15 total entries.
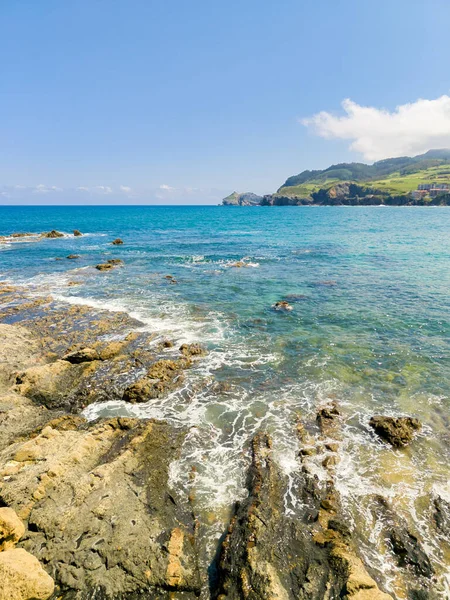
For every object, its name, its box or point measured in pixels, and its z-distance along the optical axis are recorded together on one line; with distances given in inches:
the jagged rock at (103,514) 330.0
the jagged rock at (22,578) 279.3
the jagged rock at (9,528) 328.5
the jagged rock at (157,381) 677.9
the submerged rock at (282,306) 1202.8
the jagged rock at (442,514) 402.4
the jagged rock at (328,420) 577.3
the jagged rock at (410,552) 357.6
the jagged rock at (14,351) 748.6
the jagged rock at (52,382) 665.0
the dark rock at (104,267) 1957.4
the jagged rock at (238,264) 1966.0
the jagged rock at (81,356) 794.2
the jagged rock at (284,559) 311.1
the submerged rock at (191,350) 869.2
